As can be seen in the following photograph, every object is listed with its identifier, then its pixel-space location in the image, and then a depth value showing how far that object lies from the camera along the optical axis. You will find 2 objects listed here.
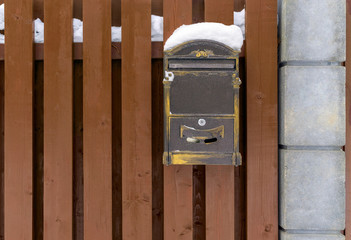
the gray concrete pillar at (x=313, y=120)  2.09
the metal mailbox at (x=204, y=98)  1.94
